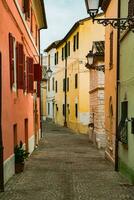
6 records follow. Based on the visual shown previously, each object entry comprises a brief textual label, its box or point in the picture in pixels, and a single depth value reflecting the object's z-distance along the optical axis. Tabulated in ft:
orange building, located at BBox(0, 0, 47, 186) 42.70
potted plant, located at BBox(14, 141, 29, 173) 50.08
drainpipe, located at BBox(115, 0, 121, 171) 52.08
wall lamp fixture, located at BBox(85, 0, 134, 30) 31.09
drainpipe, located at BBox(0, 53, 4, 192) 38.09
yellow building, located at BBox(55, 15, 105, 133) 132.36
